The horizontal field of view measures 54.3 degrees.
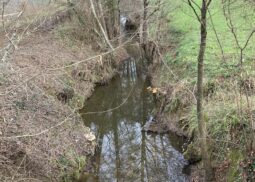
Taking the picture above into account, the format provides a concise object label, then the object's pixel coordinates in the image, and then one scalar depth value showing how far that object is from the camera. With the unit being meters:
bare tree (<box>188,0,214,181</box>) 4.27
